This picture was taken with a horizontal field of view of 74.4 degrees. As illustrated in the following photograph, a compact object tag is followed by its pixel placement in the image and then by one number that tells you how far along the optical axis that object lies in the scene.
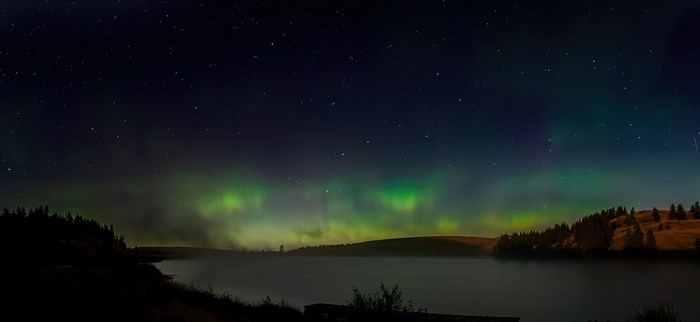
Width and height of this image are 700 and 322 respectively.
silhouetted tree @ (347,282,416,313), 16.20
